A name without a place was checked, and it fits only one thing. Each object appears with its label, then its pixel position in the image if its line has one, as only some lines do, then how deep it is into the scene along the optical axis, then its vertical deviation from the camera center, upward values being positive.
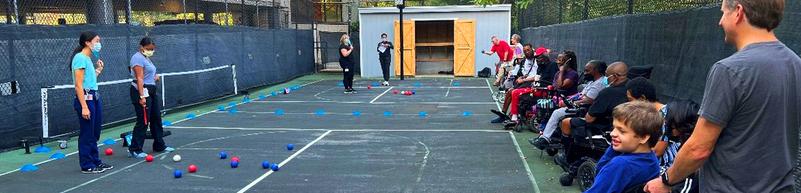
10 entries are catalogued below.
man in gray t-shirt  2.12 -0.27
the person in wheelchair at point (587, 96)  6.45 -0.62
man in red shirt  14.54 -0.25
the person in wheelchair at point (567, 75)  7.91 -0.48
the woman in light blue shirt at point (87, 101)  6.21 -0.61
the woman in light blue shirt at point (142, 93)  7.14 -0.60
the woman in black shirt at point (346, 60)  15.74 -0.48
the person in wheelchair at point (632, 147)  2.62 -0.50
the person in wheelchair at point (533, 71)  9.36 -0.51
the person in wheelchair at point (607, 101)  5.46 -0.58
